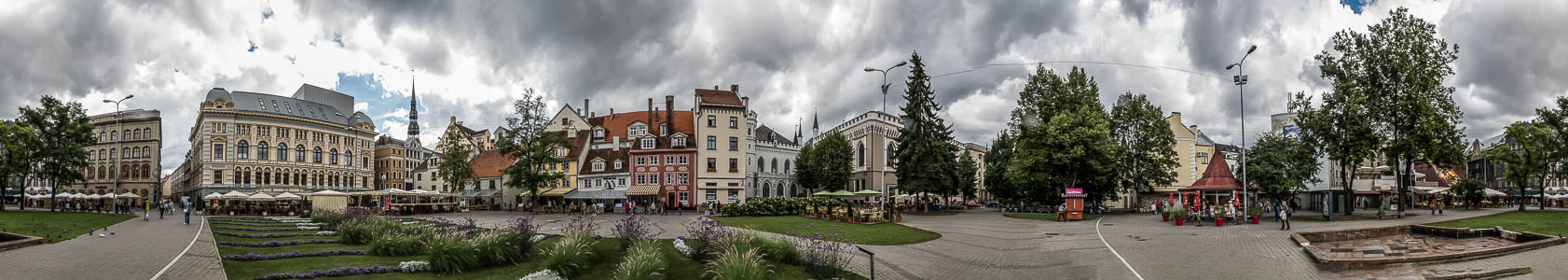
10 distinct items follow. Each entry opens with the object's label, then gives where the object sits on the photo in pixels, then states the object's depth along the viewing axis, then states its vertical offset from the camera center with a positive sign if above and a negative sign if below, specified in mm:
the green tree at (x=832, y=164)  69250 +546
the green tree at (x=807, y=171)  70062 -56
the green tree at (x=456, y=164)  61969 +535
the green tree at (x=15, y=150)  44750 +1300
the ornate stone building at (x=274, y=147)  69750 +2357
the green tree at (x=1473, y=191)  55284 -1691
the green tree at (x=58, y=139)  47656 +2075
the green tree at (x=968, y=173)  68500 -257
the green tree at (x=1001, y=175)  54000 -349
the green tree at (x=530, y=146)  53562 +1812
